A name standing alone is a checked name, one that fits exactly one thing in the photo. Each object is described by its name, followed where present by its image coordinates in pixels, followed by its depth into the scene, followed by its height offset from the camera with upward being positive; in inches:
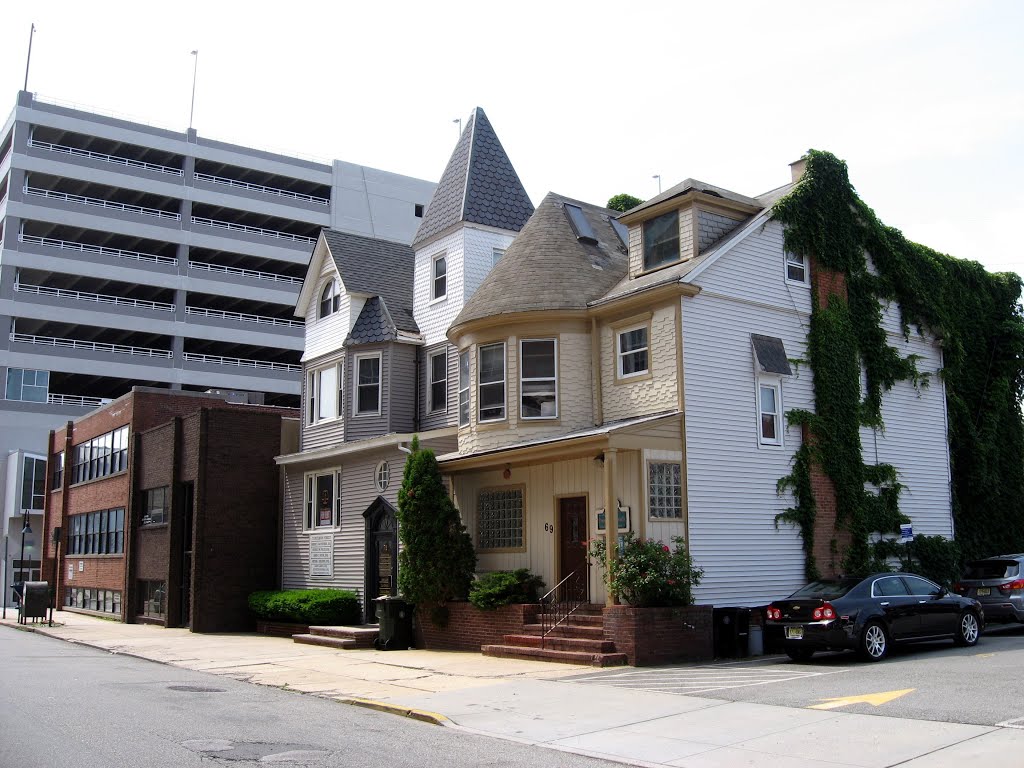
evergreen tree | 818.2 -8.7
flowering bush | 669.9 -29.2
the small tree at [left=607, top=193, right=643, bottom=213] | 1152.8 +385.5
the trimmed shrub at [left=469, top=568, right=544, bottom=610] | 763.4 -42.8
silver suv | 744.3 -43.1
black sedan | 604.7 -52.9
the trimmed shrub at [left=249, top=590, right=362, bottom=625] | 966.4 -69.5
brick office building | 1122.0 +36.4
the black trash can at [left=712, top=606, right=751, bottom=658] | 703.7 -72.1
